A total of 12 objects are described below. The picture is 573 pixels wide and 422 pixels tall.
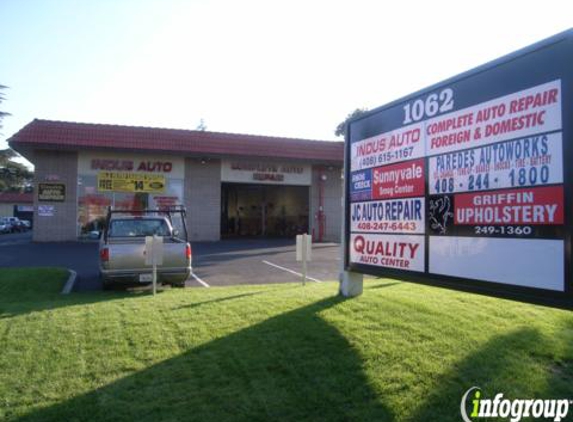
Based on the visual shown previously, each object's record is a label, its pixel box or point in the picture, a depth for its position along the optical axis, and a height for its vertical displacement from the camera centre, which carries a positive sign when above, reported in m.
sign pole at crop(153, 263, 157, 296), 8.78 -0.96
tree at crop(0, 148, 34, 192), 53.00 +5.66
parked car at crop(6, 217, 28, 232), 47.45 -0.67
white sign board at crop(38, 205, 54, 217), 24.05 +0.38
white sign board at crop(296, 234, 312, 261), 9.98 -0.49
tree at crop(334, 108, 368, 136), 54.62 +10.40
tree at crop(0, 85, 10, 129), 40.66 +8.60
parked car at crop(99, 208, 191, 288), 9.98 -0.84
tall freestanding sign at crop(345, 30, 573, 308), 4.65 +0.50
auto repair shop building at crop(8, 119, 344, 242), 24.22 +2.60
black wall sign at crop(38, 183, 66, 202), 24.08 +1.27
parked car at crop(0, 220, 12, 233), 43.88 -0.80
